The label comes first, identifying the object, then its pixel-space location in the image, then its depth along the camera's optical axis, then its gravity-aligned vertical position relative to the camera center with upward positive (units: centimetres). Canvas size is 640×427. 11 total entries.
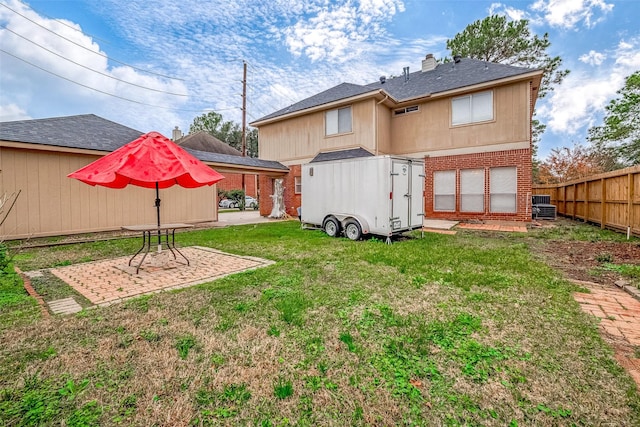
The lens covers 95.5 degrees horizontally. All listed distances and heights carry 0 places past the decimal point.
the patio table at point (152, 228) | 500 -42
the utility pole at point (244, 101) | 2281 +814
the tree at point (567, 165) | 2253 +312
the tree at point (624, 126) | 2019 +558
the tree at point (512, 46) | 1930 +1081
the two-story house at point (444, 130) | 1139 +336
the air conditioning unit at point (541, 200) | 1491 +18
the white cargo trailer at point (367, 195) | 768 +25
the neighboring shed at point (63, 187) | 810 +52
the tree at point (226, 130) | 4162 +1088
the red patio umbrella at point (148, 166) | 452 +63
